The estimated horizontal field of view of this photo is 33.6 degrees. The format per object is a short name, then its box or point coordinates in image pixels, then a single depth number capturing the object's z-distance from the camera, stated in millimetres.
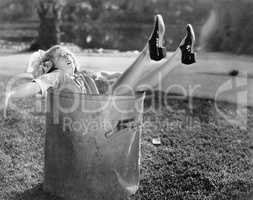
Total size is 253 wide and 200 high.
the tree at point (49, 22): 7910
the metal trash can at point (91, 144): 2355
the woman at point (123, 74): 2490
